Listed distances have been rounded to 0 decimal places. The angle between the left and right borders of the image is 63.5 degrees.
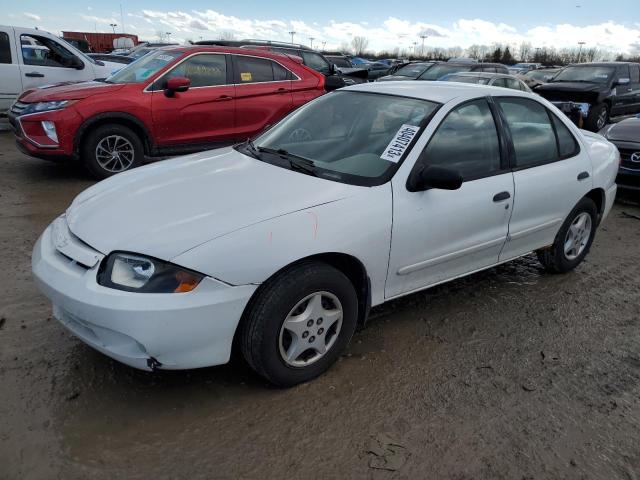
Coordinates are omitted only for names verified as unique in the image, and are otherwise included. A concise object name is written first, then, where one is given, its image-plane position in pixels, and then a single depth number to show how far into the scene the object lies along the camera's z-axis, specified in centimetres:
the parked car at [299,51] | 1153
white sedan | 235
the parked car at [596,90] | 1195
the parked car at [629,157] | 648
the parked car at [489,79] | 1062
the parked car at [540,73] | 2072
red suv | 616
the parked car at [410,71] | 1368
